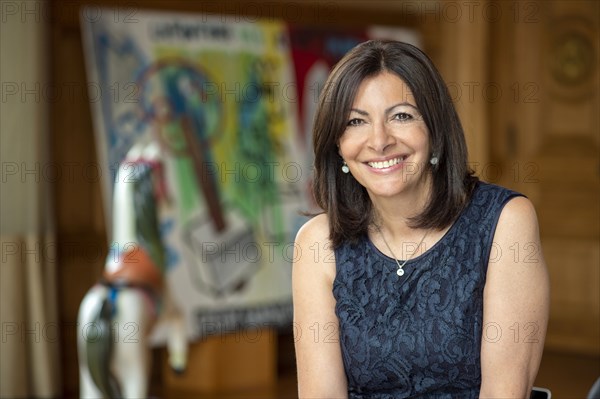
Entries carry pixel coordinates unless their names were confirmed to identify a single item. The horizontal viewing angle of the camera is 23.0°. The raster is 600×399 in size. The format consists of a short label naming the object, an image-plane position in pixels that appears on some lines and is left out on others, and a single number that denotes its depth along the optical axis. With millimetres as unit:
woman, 2844
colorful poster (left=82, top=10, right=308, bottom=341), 6317
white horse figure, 4682
